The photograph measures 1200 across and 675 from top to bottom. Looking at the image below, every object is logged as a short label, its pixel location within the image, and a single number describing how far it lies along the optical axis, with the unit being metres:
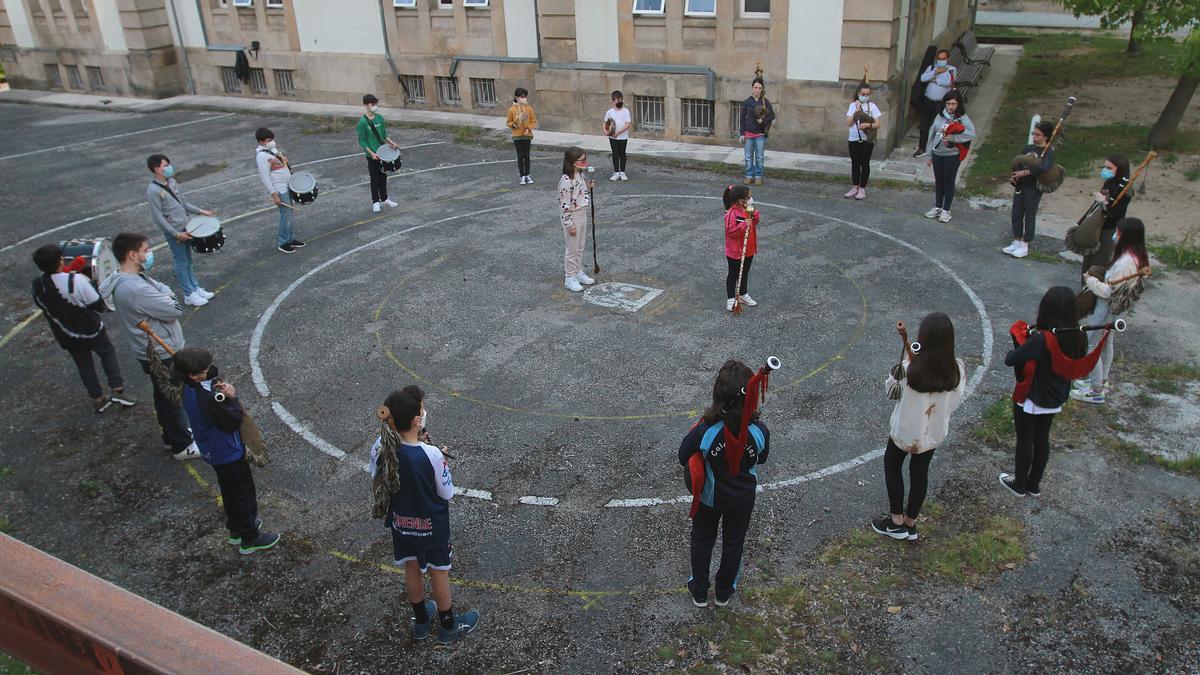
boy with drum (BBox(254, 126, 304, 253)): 13.35
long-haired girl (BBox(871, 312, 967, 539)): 6.32
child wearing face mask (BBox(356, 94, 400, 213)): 15.42
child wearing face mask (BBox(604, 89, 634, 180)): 17.12
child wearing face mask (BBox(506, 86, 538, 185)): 16.86
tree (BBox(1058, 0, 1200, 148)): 15.06
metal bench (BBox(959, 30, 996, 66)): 26.20
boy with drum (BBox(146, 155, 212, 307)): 11.54
